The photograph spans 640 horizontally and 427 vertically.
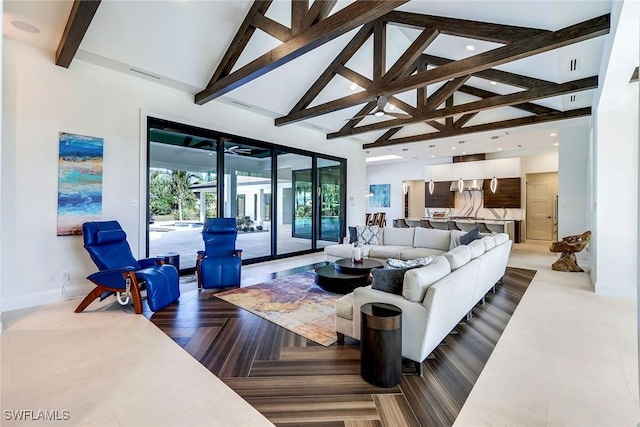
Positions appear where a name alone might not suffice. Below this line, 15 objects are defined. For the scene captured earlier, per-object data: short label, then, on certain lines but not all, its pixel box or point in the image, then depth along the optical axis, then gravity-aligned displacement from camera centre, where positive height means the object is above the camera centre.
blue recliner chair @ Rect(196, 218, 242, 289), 4.48 -0.79
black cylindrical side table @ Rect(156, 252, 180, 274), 4.67 -0.83
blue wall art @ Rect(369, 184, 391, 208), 13.58 +0.58
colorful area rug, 3.15 -1.28
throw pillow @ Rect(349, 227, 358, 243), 6.64 -0.61
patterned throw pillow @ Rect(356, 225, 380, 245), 6.53 -0.63
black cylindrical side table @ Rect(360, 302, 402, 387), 2.16 -1.05
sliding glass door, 5.38 +0.35
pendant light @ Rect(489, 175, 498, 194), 9.34 +0.77
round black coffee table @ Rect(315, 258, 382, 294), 4.15 -0.98
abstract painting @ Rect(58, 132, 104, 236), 4.06 +0.38
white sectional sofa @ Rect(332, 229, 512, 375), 2.32 -0.80
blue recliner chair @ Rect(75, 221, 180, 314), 3.53 -0.81
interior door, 10.00 +0.15
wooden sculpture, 5.66 -0.82
